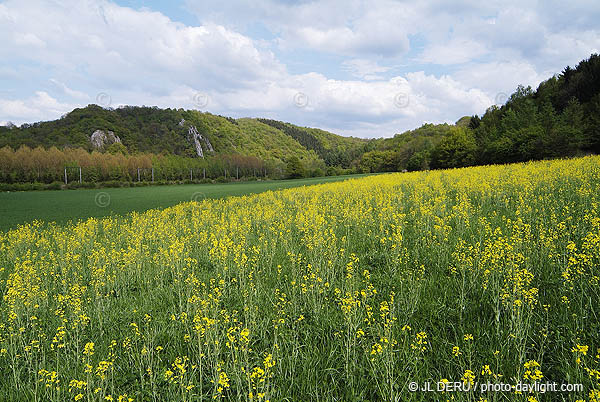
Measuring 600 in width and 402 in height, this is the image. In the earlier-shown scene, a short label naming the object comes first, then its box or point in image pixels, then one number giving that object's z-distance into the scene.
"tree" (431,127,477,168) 54.11
